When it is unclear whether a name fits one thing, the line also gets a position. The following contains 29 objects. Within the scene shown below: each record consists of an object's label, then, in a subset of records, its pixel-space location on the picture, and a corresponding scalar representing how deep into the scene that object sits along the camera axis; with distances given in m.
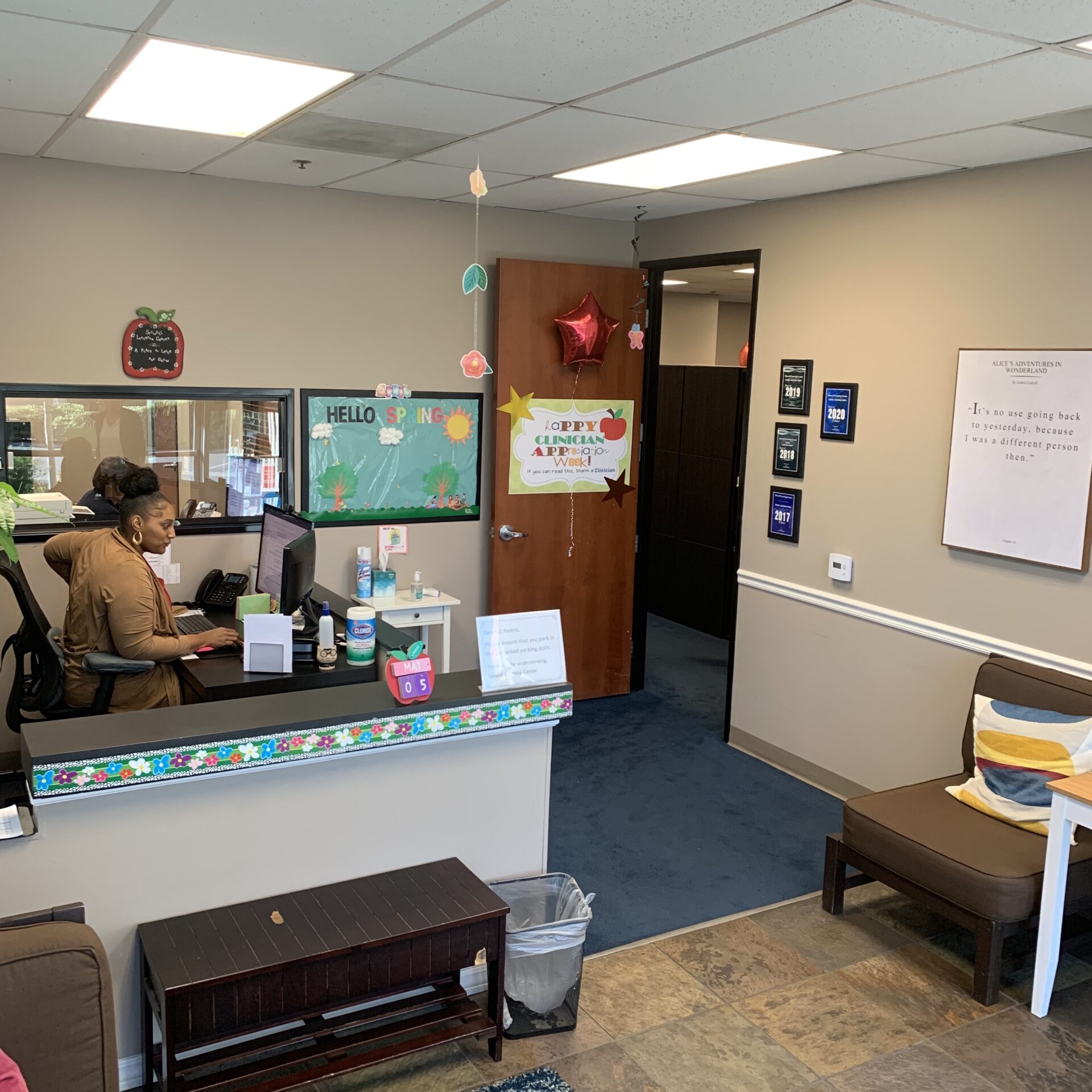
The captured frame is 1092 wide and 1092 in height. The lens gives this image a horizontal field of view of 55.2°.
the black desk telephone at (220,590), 4.45
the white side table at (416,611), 4.79
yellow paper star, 5.20
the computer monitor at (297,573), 3.69
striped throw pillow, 3.20
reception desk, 2.32
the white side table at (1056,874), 2.82
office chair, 3.39
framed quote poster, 3.52
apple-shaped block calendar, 2.65
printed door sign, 5.28
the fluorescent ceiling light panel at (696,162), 3.51
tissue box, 4.93
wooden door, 5.18
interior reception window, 4.25
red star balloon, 5.18
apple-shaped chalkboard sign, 4.35
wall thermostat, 4.39
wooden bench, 2.27
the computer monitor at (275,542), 3.97
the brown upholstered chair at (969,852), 2.98
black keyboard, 3.98
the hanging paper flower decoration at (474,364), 3.88
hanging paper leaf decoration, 3.73
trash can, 2.74
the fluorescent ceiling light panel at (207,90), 2.71
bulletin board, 4.86
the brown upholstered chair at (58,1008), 1.89
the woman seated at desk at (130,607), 3.32
